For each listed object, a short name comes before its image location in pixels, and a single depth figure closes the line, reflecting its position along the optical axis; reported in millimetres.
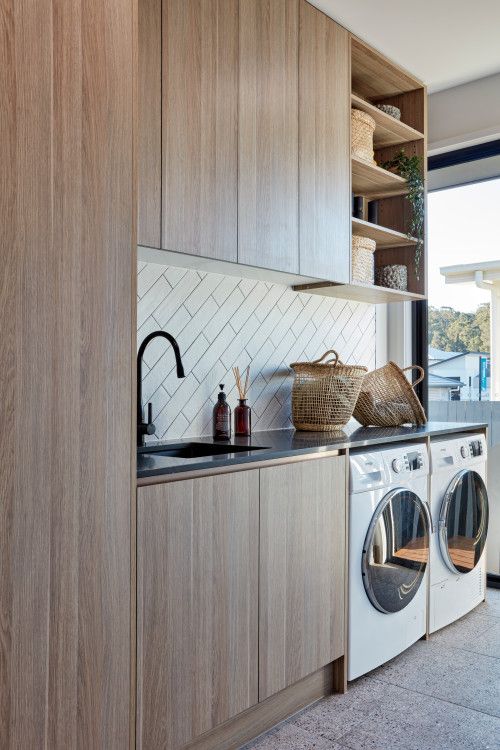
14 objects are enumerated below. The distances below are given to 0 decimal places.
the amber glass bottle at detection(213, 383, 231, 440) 2635
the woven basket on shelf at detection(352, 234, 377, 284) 3122
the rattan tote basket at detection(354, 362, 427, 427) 3182
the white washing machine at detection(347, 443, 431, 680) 2469
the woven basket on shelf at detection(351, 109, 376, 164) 3068
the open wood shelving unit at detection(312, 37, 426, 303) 3236
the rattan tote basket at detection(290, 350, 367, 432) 2898
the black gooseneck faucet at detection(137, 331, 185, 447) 2268
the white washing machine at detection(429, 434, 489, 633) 2990
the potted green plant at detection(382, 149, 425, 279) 3410
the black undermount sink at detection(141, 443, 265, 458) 2370
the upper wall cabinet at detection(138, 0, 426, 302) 2059
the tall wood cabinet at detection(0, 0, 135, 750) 1280
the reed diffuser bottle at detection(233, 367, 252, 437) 2773
